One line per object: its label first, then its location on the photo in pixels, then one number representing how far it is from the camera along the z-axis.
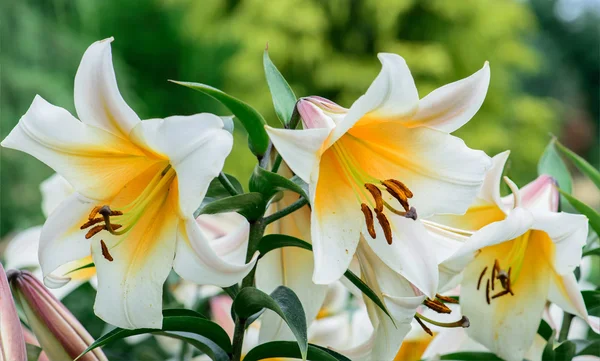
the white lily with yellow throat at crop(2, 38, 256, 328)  1.80
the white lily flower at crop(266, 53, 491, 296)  1.83
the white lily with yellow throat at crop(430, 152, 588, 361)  1.96
